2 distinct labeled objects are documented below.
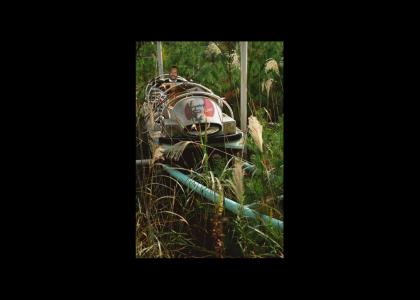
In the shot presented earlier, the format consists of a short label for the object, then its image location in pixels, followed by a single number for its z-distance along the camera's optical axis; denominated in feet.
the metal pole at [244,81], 12.84
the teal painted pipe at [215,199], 12.66
